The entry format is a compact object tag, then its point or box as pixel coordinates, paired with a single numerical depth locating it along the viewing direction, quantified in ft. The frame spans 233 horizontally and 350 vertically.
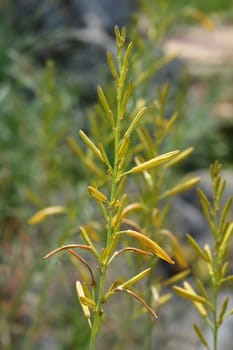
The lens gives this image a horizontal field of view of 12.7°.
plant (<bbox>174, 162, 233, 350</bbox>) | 1.84
